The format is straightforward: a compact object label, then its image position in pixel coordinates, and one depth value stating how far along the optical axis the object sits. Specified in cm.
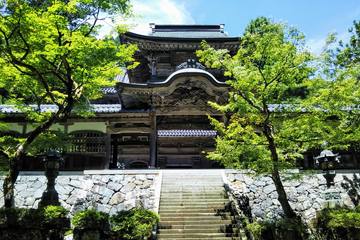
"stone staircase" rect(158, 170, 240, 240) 1246
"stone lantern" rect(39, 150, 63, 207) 1277
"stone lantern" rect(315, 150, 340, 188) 1473
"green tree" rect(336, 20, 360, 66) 2040
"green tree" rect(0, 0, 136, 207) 1030
